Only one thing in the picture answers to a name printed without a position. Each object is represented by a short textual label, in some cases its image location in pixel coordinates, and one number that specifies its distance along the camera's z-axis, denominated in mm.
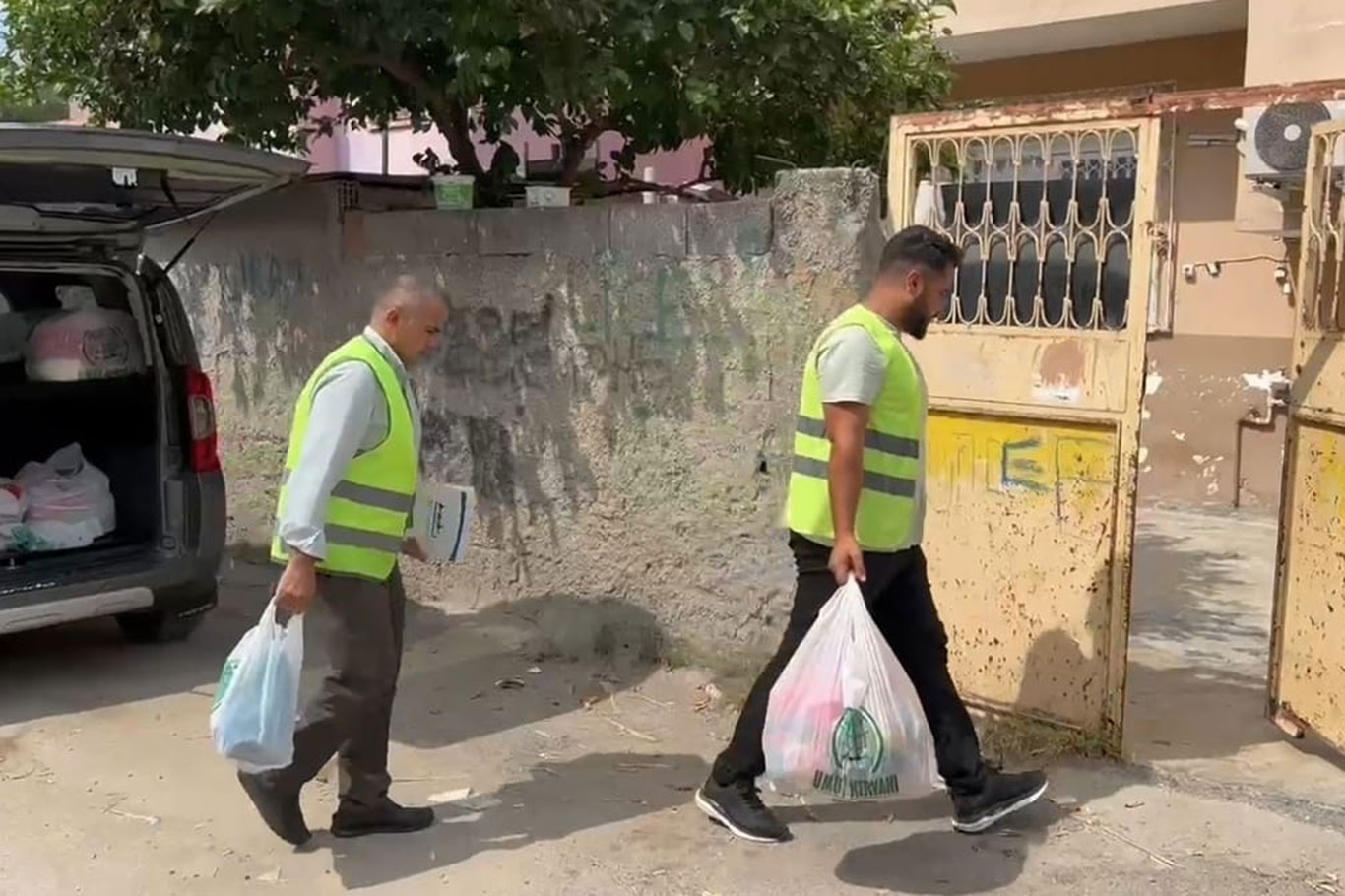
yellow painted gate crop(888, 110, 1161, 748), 4504
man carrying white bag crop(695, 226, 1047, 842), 3762
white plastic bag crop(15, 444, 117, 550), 5918
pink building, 9008
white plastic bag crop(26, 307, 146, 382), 5957
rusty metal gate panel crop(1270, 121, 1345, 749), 4535
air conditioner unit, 8195
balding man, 3762
